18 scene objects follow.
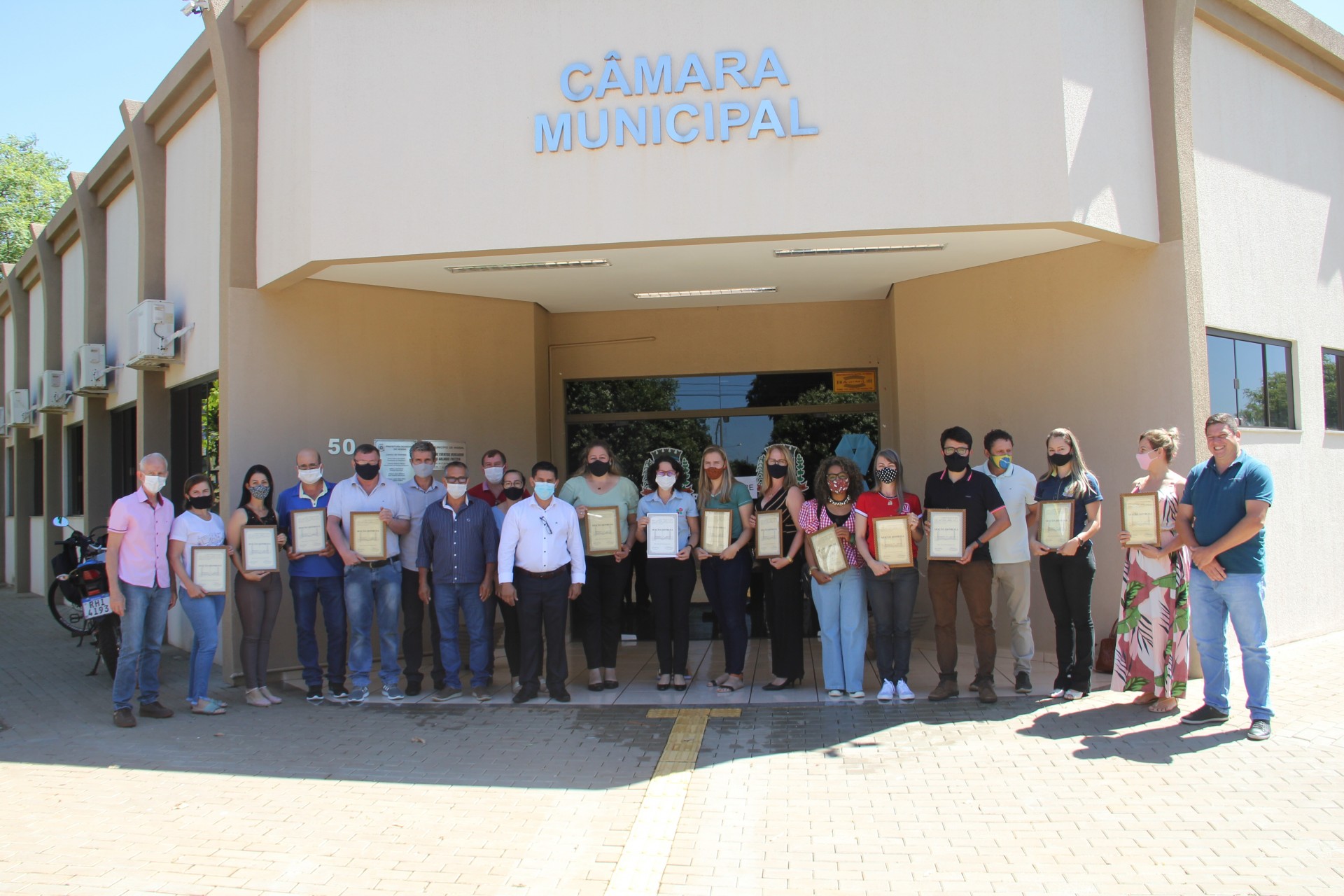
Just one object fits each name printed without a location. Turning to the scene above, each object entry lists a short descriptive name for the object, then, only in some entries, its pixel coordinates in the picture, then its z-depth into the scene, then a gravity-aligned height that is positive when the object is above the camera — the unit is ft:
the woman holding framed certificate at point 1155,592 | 20.66 -2.88
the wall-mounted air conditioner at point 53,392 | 46.83 +5.32
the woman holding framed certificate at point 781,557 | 23.20 -2.01
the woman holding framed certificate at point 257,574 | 23.13 -2.07
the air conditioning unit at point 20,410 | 52.85 +5.09
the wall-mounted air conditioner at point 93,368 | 39.88 +5.48
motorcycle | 26.18 -2.82
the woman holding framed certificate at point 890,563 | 21.72 -2.13
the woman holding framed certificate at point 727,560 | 23.68 -2.12
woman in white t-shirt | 22.56 -2.60
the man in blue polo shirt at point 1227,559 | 18.93 -1.99
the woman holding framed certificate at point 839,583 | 22.61 -2.66
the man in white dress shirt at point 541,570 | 23.07 -2.17
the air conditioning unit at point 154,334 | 32.19 +5.58
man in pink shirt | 21.91 -2.11
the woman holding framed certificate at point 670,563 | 23.85 -2.19
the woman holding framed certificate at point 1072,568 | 21.79 -2.36
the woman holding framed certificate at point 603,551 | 24.54 -1.84
